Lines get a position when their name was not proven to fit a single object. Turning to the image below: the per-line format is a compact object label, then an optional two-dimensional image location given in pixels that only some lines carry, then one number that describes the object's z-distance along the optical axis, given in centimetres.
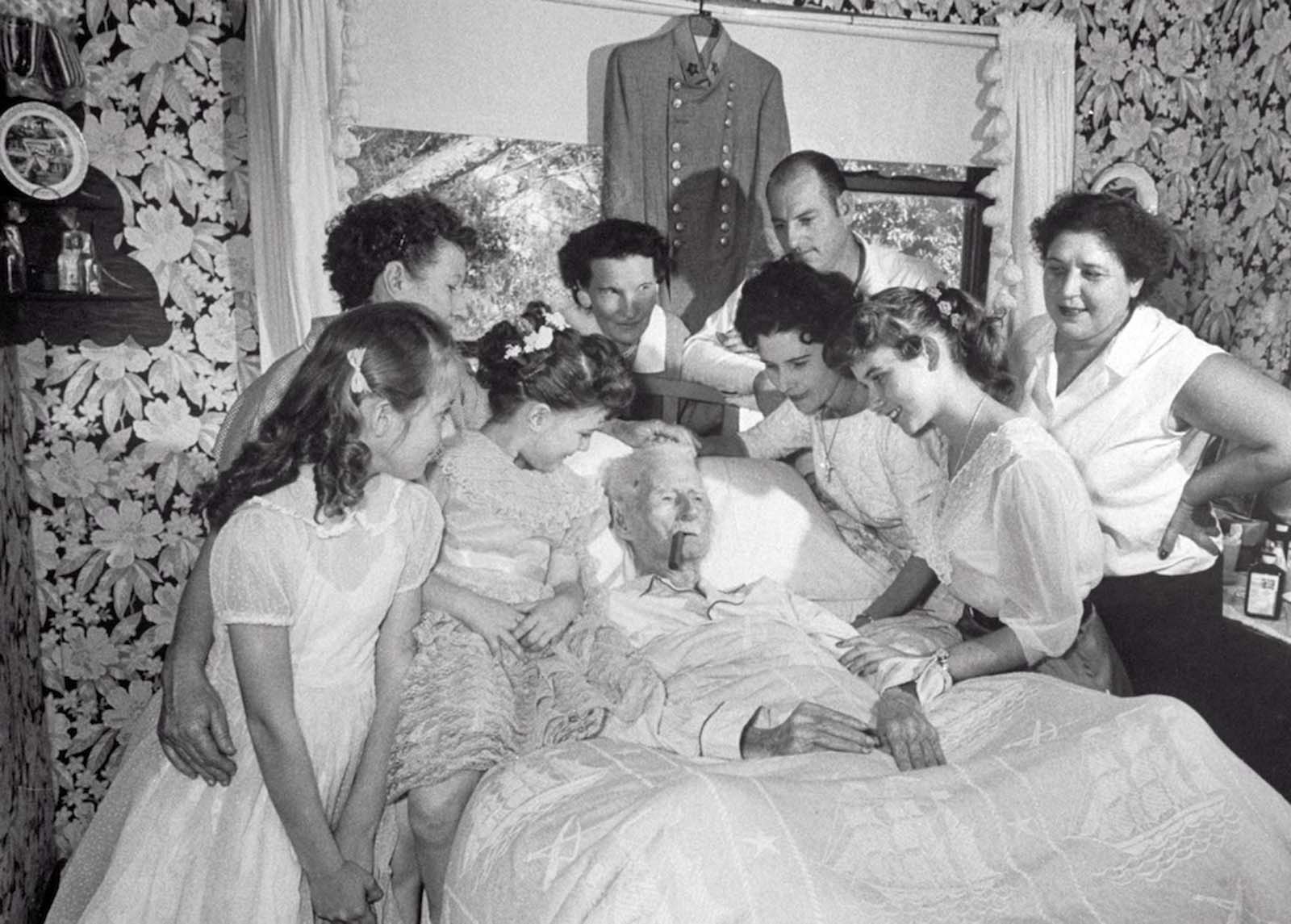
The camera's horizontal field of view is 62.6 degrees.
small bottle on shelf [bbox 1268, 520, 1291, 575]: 234
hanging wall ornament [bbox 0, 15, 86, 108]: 224
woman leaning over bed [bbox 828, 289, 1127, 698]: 226
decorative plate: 234
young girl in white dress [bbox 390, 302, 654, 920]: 203
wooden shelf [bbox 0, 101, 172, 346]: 243
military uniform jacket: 257
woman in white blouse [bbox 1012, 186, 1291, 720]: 235
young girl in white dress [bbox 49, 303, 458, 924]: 180
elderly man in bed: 206
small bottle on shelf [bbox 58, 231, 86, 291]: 242
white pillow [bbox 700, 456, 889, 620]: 258
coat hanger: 263
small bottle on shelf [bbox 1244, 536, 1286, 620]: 234
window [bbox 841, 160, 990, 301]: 276
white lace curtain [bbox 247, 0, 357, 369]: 237
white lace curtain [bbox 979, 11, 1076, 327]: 274
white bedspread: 165
